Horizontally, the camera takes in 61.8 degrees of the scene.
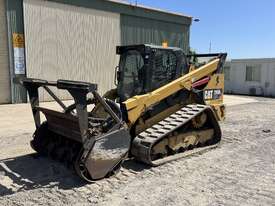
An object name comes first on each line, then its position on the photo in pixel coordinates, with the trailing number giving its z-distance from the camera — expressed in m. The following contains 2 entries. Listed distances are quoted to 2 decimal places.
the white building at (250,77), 15.97
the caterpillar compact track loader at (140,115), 3.43
